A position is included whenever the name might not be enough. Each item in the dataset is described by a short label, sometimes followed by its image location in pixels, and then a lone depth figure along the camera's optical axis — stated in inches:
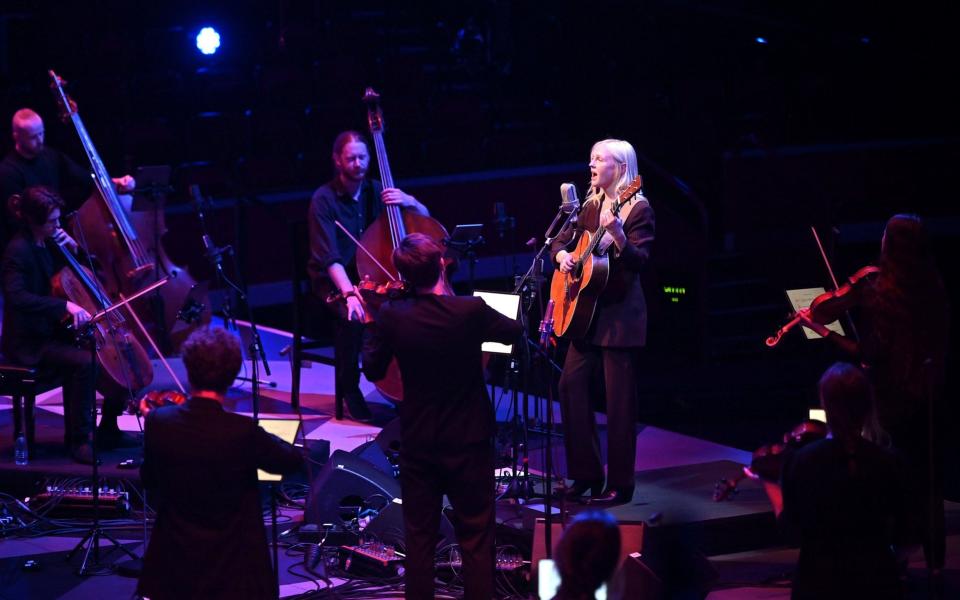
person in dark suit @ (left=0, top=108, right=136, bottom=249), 592.1
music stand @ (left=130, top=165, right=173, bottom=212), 575.2
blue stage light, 860.6
